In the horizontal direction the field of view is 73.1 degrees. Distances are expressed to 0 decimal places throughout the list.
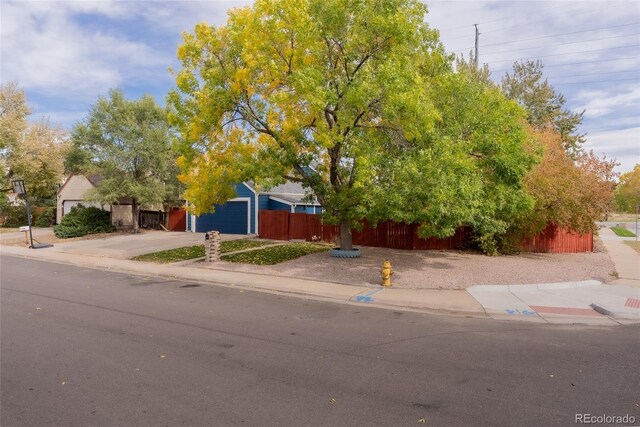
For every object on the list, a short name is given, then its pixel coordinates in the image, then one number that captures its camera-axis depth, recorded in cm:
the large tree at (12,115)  3269
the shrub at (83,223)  2622
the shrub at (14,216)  3834
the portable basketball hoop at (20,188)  2238
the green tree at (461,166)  1120
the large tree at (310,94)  1218
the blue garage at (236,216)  2652
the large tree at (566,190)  1547
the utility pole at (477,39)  2864
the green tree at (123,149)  2581
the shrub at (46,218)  3682
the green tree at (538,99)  3344
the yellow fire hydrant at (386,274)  1137
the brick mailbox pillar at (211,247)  1579
